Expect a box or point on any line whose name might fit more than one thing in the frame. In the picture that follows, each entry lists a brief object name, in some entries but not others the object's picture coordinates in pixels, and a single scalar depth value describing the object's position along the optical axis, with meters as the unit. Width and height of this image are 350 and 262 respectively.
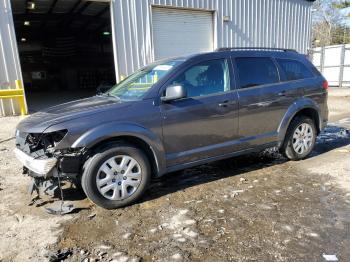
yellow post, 9.67
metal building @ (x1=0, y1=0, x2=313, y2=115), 9.73
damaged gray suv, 3.50
